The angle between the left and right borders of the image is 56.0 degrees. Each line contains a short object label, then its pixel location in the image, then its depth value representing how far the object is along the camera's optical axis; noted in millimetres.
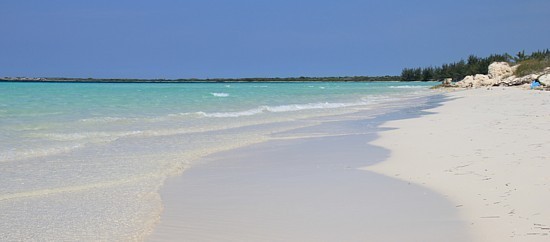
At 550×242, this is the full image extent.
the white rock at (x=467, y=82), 51822
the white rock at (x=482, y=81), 50159
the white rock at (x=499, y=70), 52969
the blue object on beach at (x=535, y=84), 34412
